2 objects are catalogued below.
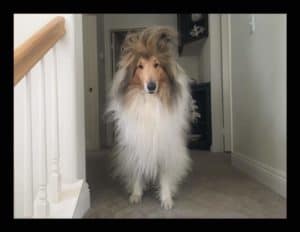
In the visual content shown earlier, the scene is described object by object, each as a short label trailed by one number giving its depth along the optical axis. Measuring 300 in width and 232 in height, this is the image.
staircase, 1.28
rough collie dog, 1.75
